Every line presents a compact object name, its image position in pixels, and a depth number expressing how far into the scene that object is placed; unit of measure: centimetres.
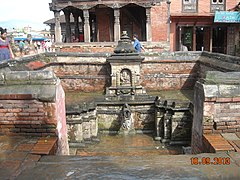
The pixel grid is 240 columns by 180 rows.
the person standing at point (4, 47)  823
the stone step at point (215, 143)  366
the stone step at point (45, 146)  369
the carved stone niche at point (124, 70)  1080
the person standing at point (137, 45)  1267
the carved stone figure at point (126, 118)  965
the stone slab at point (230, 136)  397
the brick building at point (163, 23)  1831
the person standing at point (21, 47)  2349
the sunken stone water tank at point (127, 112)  901
